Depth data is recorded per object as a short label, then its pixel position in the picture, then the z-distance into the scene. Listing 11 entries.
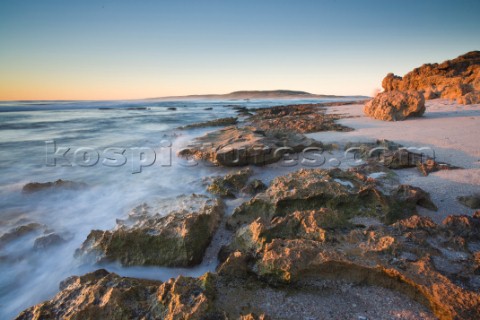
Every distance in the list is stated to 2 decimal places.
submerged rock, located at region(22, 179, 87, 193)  4.37
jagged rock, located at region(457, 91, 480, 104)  10.14
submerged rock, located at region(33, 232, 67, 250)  2.84
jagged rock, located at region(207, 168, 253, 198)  3.62
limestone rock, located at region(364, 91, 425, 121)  7.81
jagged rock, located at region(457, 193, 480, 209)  2.58
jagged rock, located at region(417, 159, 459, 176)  3.47
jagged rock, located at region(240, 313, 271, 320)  1.37
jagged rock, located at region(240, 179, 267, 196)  3.54
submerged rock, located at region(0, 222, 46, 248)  2.97
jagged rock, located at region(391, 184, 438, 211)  2.59
